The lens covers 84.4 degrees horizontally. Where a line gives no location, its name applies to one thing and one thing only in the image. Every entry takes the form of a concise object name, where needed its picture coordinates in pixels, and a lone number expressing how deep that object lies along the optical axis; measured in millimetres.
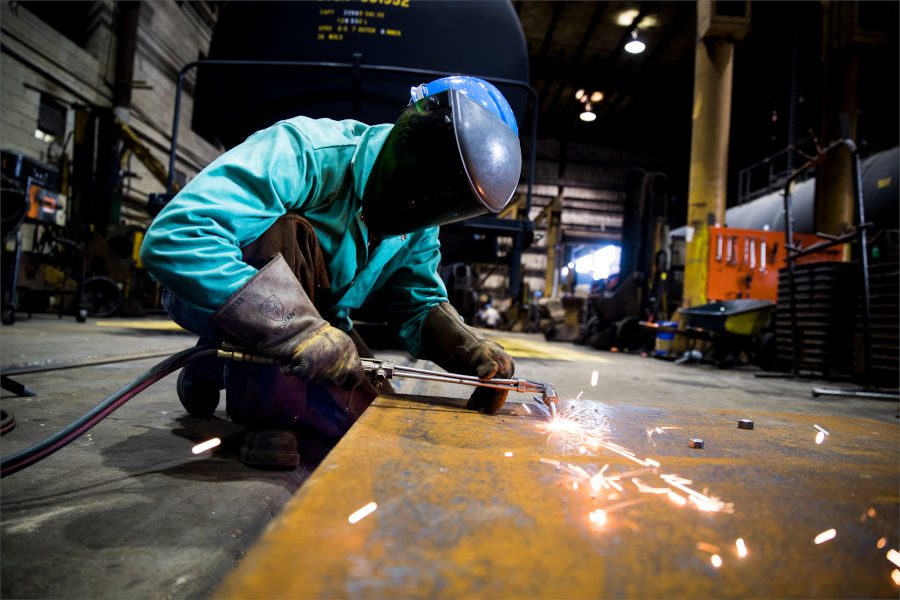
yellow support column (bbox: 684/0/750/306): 5895
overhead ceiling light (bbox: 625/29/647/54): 10125
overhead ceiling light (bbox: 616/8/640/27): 10305
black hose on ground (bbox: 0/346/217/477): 730
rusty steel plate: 424
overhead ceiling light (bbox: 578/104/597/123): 14223
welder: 933
